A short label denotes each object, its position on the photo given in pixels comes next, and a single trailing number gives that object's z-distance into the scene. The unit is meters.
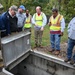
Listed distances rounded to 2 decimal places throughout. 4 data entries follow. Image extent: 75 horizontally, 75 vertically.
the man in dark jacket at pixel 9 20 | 2.30
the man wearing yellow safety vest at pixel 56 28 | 2.71
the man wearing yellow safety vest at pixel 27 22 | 3.42
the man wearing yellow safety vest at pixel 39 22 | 3.05
